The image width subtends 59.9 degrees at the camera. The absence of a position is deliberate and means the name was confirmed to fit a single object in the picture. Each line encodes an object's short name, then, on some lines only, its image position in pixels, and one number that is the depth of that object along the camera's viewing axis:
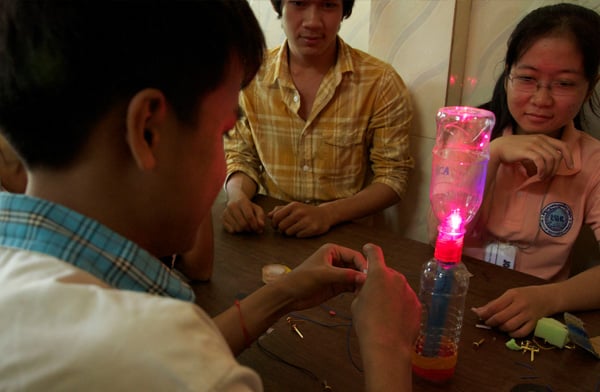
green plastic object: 0.96
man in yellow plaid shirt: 1.86
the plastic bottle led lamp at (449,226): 0.87
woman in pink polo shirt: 1.38
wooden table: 0.87
